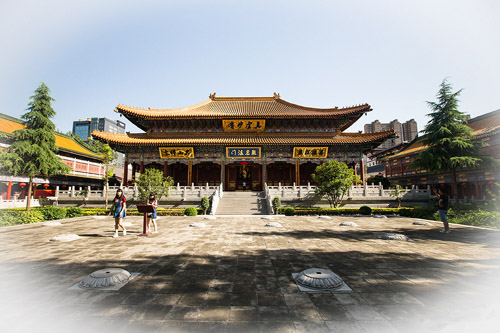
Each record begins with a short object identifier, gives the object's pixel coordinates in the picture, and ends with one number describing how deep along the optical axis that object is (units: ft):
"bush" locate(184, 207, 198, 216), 49.65
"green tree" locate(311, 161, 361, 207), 53.21
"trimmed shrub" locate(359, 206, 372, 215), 50.62
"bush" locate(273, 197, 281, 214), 52.70
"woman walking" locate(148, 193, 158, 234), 26.58
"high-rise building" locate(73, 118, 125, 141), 382.42
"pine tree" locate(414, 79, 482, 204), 46.78
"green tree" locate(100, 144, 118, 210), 58.03
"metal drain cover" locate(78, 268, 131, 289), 11.25
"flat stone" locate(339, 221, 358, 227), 33.21
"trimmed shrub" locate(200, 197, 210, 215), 52.26
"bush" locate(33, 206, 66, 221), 41.29
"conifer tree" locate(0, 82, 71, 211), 42.14
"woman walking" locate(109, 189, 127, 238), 24.09
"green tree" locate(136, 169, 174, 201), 53.31
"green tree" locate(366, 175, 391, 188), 78.49
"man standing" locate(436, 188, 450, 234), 26.18
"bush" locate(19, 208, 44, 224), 36.08
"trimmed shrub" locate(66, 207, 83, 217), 47.50
